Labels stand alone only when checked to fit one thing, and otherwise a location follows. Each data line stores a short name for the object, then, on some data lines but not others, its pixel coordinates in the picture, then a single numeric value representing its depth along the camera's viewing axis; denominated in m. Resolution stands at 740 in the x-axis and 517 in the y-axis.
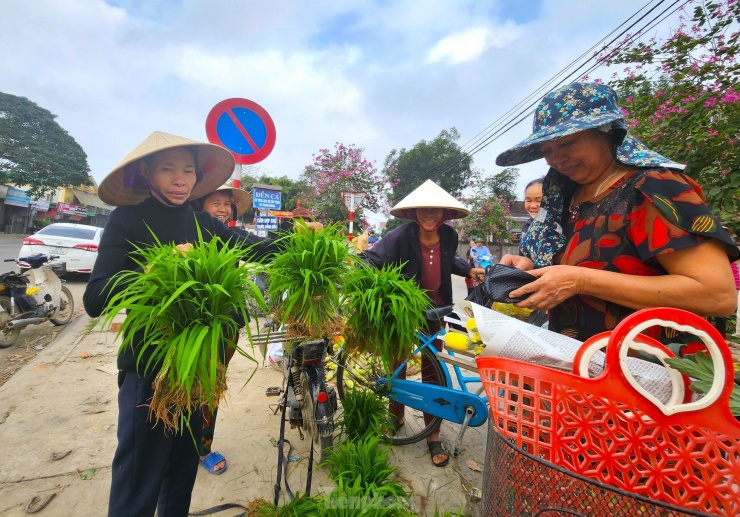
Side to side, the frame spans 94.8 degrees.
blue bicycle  2.51
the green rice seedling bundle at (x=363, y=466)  1.99
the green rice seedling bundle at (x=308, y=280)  1.60
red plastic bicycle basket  0.65
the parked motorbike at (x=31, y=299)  4.63
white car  7.59
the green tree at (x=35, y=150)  27.09
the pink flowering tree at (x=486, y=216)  15.27
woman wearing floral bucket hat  1.03
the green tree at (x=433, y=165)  27.97
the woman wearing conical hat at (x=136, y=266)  1.45
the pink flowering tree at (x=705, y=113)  2.90
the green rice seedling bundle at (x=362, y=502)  1.65
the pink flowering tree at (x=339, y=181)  13.02
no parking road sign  3.33
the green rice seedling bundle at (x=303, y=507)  1.70
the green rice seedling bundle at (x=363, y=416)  2.52
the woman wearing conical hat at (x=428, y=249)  2.74
